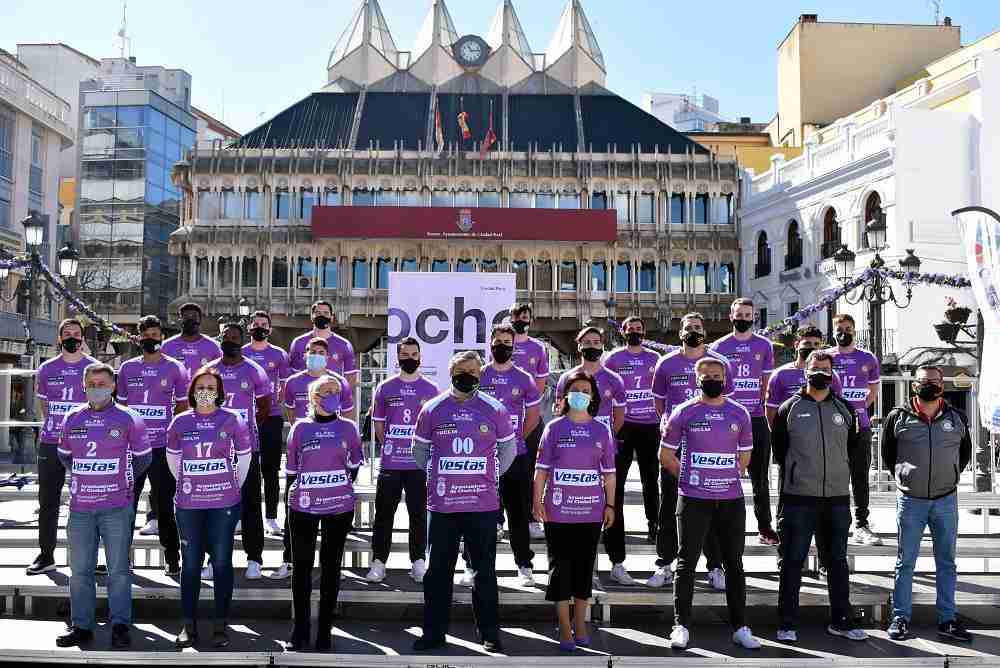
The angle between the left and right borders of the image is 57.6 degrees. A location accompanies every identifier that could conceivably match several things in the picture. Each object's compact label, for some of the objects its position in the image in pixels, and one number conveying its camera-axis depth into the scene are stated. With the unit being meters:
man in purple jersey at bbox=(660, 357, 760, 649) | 7.33
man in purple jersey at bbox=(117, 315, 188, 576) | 8.79
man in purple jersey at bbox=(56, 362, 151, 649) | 7.41
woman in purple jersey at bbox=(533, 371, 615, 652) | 7.17
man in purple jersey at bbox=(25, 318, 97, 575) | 8.96
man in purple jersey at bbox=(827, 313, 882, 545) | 9.36
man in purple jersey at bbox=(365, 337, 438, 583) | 8.41
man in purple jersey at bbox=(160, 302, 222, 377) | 9.57
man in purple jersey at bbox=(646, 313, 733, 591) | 8.29
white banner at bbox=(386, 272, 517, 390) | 11.29
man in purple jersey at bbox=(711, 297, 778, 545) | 9.04
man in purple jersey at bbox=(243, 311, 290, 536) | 9.65
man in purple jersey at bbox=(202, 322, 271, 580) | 8.58
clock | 55.84
